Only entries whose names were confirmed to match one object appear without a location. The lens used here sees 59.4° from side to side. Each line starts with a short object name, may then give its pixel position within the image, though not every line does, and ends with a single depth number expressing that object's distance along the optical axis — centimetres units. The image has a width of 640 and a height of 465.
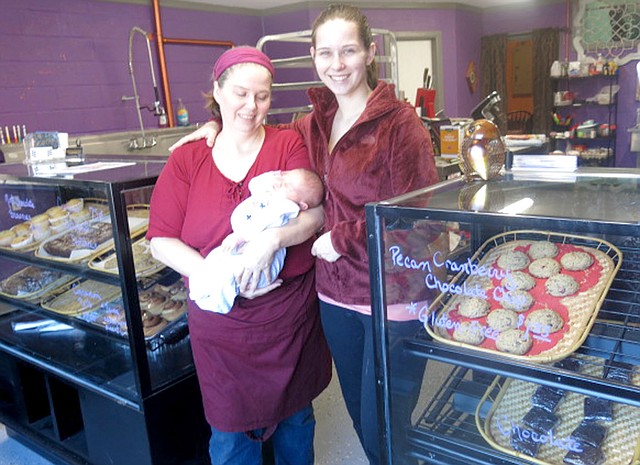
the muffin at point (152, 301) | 204
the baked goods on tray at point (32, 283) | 237
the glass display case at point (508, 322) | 119
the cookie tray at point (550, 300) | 119
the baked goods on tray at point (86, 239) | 193
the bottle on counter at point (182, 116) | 574
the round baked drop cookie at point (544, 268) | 139
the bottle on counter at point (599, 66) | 729
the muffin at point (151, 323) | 205
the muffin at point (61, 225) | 213
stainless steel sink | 417
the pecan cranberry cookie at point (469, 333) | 126
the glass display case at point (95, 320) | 187
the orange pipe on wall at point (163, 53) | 561
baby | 154
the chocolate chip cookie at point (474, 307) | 129
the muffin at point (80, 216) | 210
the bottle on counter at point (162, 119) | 529
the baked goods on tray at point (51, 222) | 208
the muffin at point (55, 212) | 213
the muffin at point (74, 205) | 210
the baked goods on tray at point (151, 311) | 204
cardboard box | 416
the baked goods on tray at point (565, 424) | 122
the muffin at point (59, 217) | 213
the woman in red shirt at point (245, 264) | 157
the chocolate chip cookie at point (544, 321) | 122
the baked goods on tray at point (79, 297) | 218
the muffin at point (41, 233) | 219
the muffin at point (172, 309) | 212
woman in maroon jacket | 147
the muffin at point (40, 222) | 219
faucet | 500
